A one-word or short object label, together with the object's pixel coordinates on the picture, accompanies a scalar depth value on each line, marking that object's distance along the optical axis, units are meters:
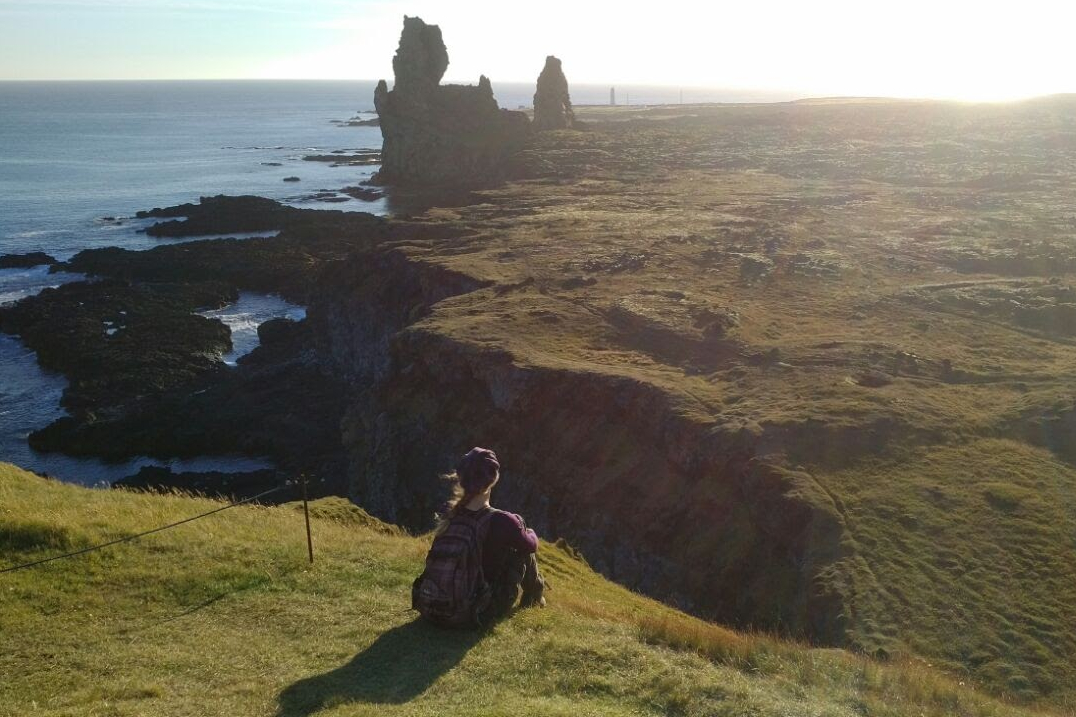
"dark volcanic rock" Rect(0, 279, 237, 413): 46.03
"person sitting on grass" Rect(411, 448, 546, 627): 9.86
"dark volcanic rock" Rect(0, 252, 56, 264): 73.25
